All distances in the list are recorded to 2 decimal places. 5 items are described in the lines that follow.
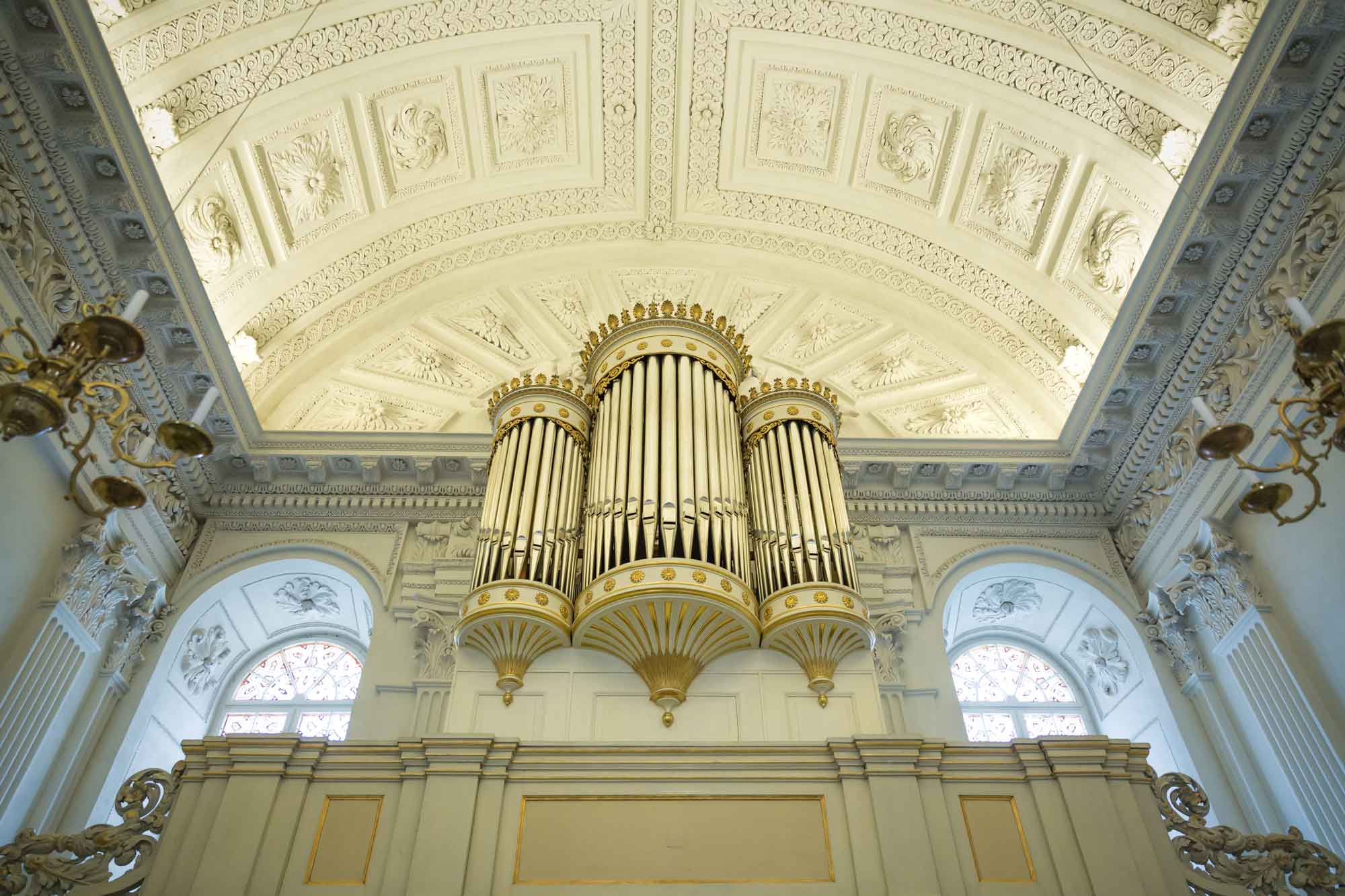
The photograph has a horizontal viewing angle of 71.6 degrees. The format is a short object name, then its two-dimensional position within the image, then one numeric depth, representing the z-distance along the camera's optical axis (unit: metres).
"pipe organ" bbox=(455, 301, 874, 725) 5.83
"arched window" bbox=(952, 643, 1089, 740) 8.46
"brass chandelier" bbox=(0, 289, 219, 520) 3.94
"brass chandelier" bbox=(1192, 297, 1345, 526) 3.96
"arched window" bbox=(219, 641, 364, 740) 8.31
